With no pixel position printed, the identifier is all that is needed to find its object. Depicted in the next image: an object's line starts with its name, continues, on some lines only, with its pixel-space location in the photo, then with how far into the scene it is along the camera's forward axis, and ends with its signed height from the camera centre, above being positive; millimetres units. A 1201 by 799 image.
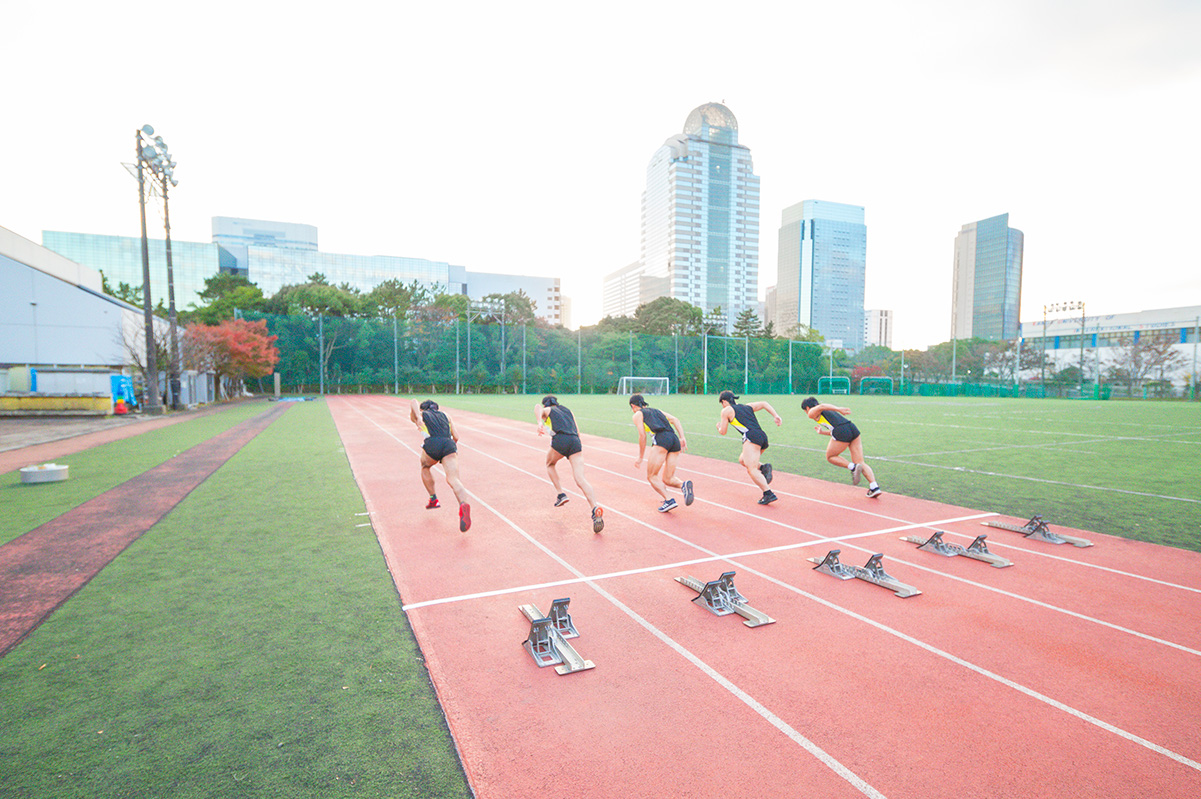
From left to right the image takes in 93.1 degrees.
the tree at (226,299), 54719 +7721
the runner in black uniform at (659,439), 8078 -956
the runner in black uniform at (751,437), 8680 -1009
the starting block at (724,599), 4812 -1978
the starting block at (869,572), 5300 -1982
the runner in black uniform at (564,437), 7496 -897
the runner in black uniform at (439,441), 7387 -940
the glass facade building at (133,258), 93875 +18862
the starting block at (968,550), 6090 -1979
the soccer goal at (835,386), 65531 -1552
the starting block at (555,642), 3945 -1989
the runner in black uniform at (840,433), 9227 -990
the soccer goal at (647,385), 61762 -1433
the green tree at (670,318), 84000 +8057
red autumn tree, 31656 +1259
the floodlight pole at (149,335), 24188 +1539
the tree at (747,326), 84500 +7037
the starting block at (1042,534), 6828 -1973
